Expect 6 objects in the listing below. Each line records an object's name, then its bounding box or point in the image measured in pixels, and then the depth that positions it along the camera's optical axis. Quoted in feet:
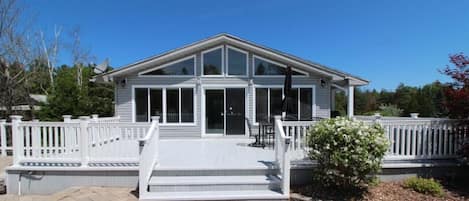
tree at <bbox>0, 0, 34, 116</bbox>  49.13
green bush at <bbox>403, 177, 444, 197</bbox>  18.84
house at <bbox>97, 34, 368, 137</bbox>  35.96
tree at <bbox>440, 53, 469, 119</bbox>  19.71
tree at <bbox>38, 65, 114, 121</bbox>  41.04
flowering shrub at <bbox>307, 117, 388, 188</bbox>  17.03
